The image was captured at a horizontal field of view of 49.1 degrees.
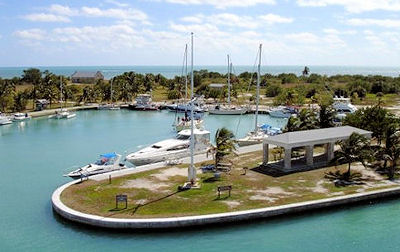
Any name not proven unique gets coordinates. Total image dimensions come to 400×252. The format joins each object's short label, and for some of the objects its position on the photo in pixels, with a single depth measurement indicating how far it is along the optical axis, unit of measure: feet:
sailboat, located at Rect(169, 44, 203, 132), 195.54
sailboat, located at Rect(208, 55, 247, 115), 265.54
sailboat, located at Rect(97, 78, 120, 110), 290.15
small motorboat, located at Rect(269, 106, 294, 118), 250.37
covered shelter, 108.06
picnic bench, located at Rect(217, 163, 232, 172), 110.73
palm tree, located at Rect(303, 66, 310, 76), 469.00
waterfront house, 479.41
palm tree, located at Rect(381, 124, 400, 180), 103.96
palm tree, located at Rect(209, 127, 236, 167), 108.99
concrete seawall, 77.71
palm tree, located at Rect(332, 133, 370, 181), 101.86
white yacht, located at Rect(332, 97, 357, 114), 245.86
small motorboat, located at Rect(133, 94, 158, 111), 288.94
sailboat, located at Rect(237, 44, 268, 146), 153.79
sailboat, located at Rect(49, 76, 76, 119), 248.93
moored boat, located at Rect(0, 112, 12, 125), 222.60
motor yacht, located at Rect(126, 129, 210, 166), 124.36
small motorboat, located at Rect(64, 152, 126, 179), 110.01
